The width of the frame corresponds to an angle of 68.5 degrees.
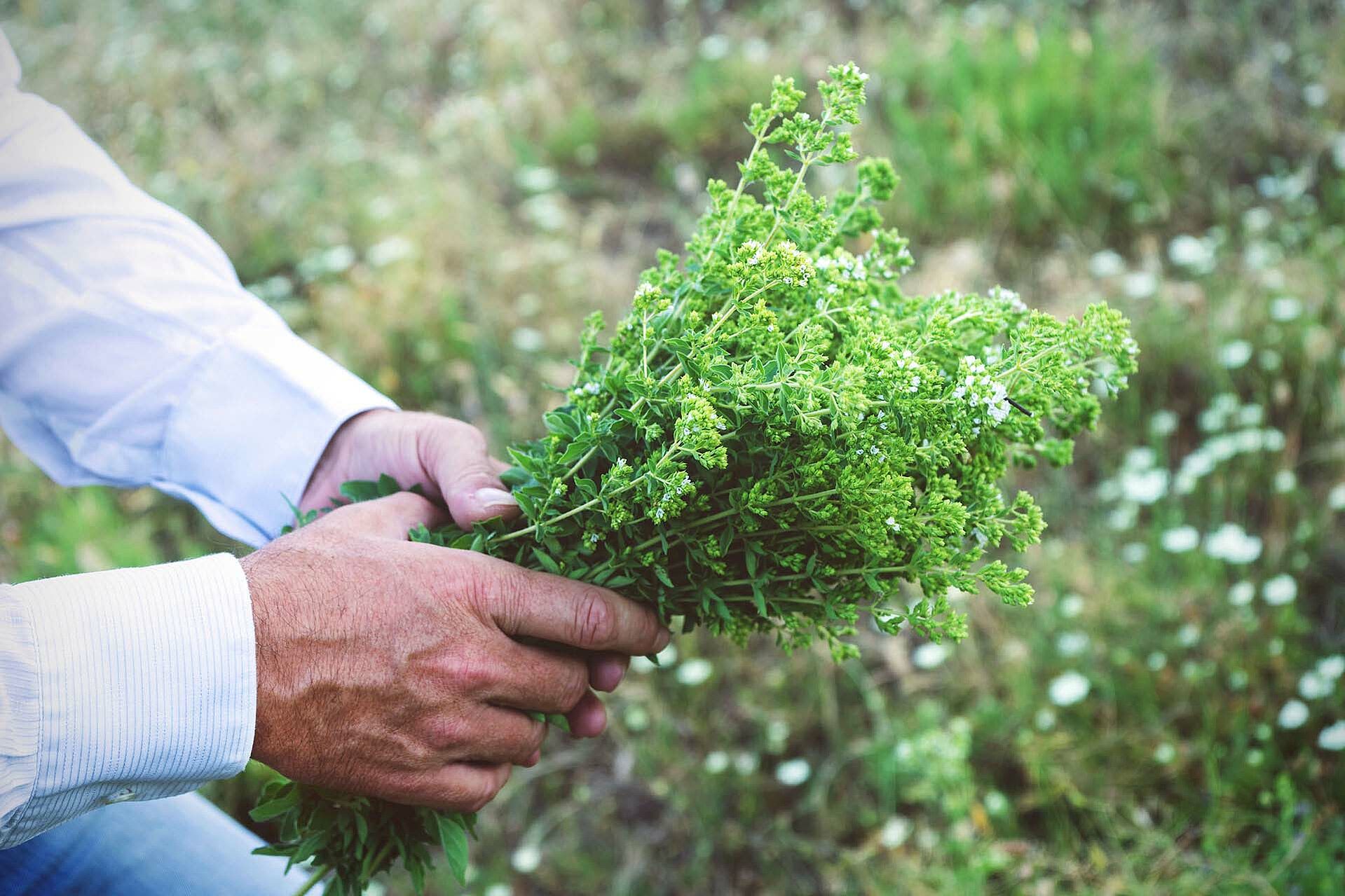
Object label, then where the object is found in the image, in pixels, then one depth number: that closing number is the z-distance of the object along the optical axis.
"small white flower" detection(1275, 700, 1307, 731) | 2.00
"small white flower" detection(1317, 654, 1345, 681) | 2.00
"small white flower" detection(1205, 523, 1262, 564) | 2.24
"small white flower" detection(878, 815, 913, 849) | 2.07
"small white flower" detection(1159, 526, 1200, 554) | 2.31
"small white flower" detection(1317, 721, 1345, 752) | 1.89
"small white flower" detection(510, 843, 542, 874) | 2.21
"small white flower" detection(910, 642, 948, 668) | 2.28
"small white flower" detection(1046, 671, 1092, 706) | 2.15
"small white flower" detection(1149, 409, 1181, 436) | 2.58
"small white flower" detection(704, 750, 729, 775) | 2.28
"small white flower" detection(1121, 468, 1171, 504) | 2.40
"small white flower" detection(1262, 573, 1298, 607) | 2.17
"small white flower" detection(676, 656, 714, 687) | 2.42
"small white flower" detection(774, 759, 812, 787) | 2.25
